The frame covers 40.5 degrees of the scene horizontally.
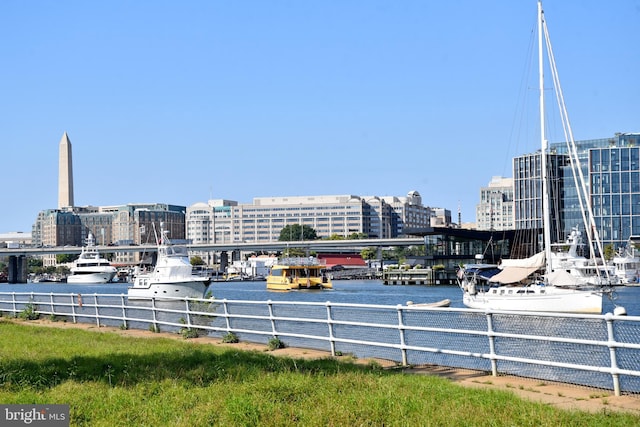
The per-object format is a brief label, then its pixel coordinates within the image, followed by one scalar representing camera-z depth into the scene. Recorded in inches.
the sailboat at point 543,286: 2124.8
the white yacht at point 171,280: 2842.0
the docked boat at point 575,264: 2347.2
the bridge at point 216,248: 7057.1
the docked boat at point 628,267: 5128.0
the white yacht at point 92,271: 6318.9
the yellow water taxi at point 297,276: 4200.3
